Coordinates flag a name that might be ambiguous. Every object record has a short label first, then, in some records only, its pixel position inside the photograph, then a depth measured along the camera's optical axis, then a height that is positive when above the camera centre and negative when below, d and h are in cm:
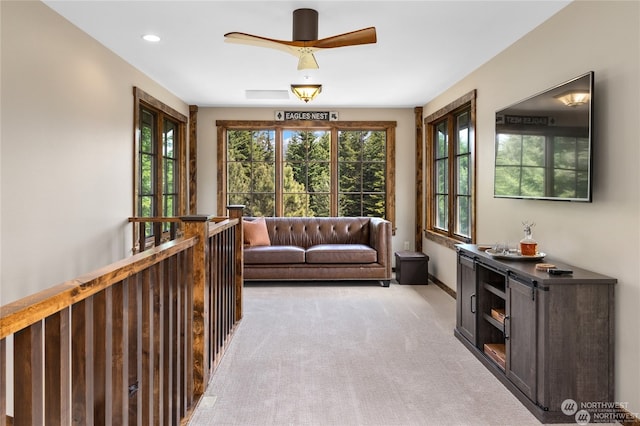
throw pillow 597 -45
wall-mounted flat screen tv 254 +39
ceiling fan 296 +111
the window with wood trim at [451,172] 494 +37
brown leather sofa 571 -79
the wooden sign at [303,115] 664 +131
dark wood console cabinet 232 -75
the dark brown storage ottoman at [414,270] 584 -92
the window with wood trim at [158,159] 482 +53
